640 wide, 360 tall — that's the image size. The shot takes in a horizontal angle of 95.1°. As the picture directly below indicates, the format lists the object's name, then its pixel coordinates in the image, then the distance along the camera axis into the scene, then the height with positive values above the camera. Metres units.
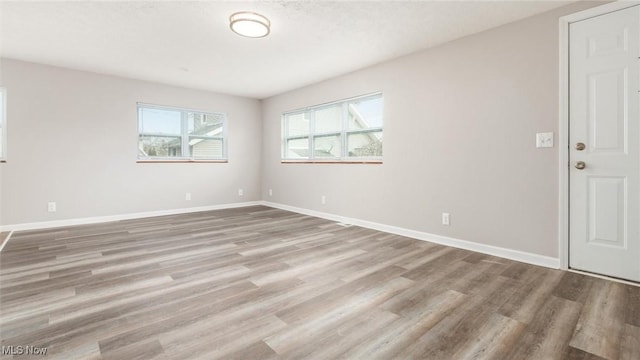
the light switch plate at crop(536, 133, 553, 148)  2.62 +0.32
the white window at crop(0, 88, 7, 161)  3.95 +0.70
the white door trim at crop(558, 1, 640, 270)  2.53 +0.25
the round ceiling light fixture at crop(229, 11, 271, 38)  2.68 +1.45
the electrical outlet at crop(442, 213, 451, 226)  3.35 -0.50
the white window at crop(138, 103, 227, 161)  5.14 +0.82
